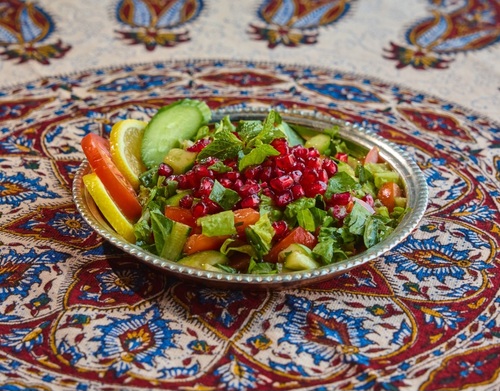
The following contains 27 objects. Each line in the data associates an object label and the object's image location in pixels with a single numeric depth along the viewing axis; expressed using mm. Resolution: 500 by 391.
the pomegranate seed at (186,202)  591
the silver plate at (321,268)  546
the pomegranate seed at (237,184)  584
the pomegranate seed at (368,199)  609
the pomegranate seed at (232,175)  590
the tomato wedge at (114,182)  615
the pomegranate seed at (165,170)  622
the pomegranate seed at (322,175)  595
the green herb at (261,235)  559
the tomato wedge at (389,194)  625
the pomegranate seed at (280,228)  571
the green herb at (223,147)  609
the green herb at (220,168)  595
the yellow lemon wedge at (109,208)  594
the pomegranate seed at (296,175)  587
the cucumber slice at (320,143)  669
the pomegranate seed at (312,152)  612
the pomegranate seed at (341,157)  657
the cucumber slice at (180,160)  625
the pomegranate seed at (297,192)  583
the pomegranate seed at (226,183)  586
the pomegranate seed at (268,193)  586
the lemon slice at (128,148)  636
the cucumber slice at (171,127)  653
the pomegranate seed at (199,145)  631
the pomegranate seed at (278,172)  590
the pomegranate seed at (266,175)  591
